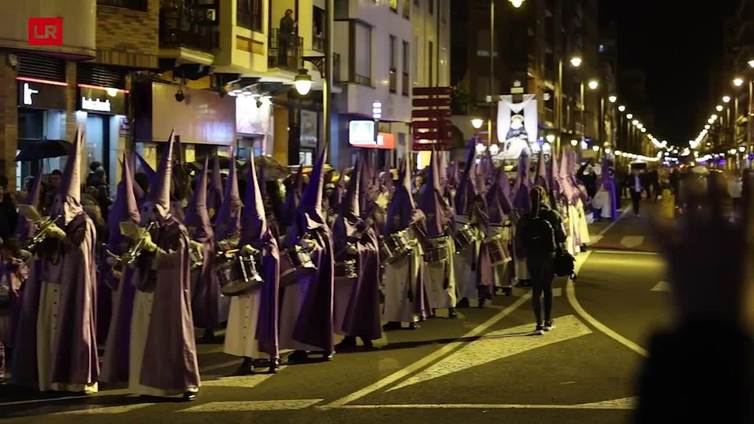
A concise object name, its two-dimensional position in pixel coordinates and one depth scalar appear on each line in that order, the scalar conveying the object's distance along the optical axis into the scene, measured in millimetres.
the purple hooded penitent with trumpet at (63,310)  9406
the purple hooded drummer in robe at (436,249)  14344
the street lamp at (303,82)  22391
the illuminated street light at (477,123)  49912
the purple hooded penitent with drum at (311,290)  11086
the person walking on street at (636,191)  41594
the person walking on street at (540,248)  13086
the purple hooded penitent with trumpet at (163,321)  9180
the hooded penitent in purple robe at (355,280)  12055
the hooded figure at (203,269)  12281
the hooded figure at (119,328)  9461
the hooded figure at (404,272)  13625
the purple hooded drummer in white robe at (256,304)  10508
